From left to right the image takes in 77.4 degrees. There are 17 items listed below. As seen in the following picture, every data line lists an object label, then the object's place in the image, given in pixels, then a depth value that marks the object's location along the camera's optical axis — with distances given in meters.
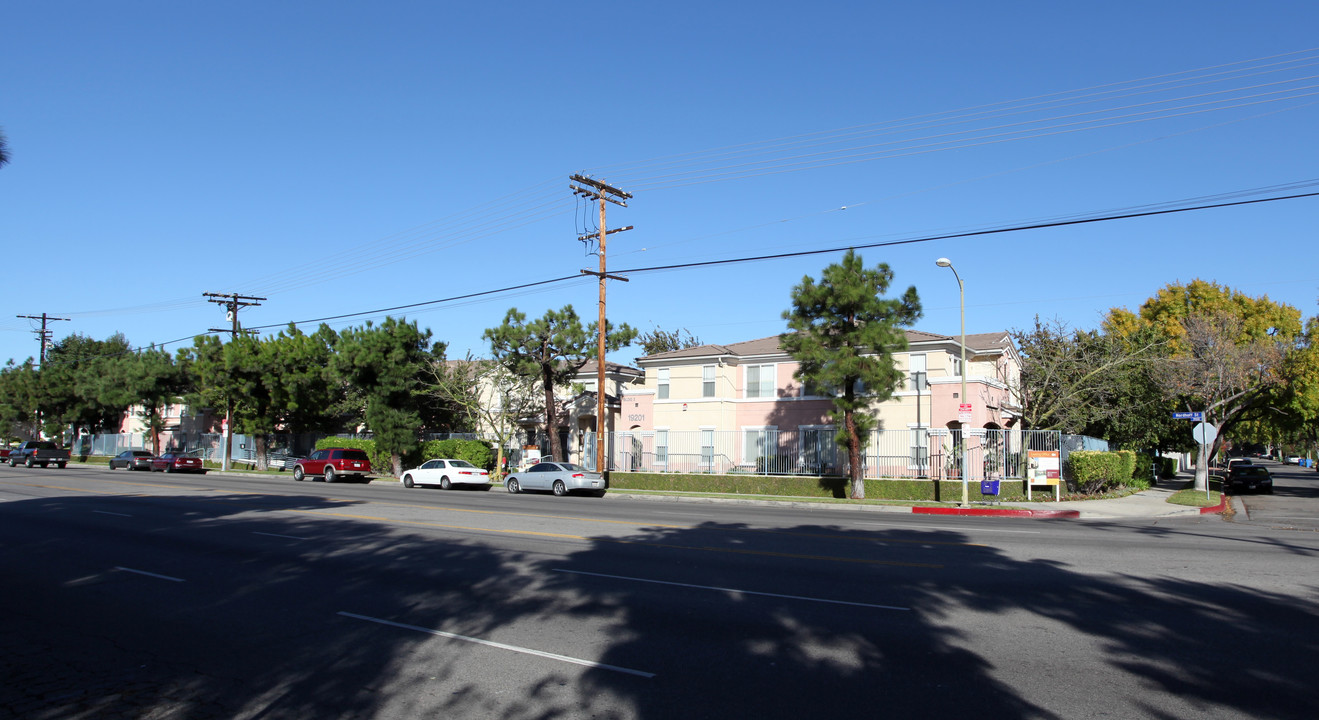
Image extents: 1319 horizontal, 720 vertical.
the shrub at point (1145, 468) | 41.62
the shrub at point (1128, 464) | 34.28
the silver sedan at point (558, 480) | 32.38
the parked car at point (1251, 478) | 40.44
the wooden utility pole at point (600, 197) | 33.81
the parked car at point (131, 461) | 48.66
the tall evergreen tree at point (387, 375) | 43.56
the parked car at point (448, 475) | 35.38
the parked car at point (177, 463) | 48.81
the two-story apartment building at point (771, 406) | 35.47
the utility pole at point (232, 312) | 50.28
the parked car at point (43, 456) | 51.28
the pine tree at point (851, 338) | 28.56
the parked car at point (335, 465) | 41.09
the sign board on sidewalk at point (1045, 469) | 27.36
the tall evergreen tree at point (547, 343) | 39.50
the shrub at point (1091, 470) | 29.53
